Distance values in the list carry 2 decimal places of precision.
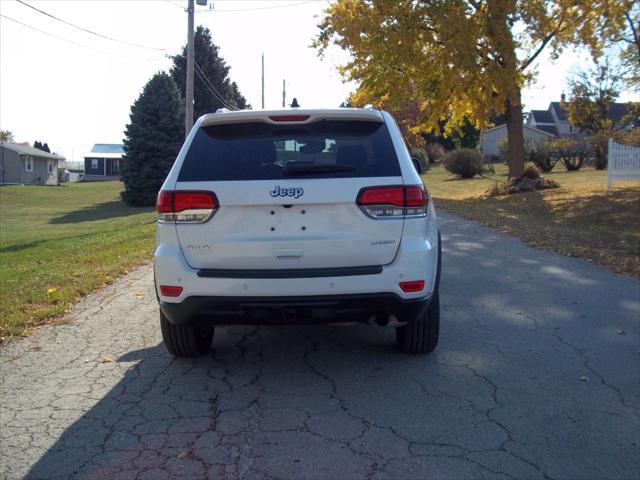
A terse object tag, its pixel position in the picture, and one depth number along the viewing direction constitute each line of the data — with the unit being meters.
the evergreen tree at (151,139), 37.59
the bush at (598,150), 35.26
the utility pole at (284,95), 60.77
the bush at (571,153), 38.88
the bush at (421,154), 46.38
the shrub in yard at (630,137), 21.11
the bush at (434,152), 60.91
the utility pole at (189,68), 23.93
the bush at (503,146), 42.68
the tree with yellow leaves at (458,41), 20.14
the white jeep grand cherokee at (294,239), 4.27
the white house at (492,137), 76.44
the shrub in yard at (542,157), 38.53
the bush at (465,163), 38.06
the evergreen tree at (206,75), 50.09
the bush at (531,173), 24.33
